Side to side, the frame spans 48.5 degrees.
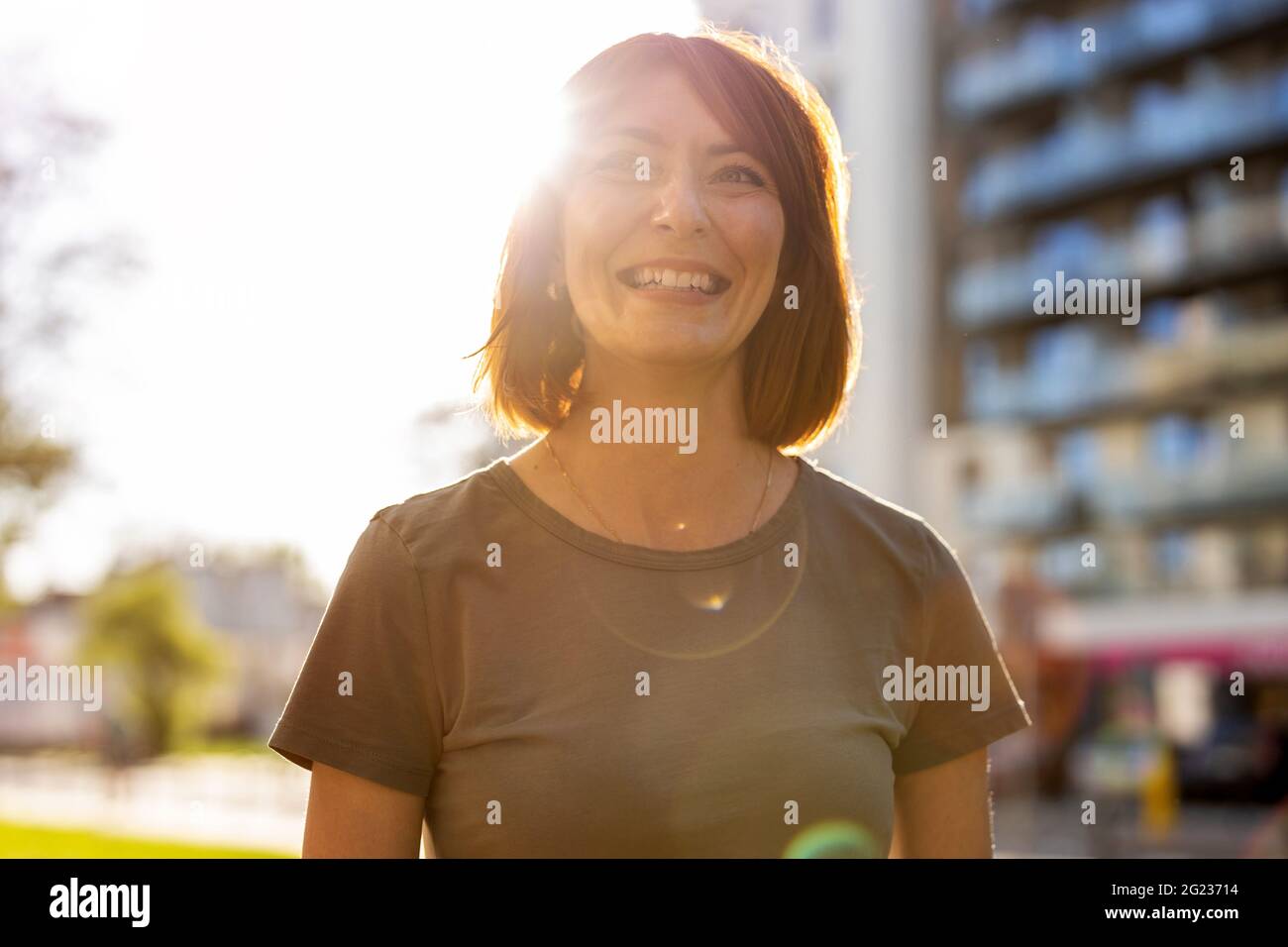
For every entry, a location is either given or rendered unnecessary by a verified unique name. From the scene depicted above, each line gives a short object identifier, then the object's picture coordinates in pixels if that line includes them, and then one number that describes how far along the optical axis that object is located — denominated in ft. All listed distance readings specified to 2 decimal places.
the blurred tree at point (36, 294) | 42.04
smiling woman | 6.39
